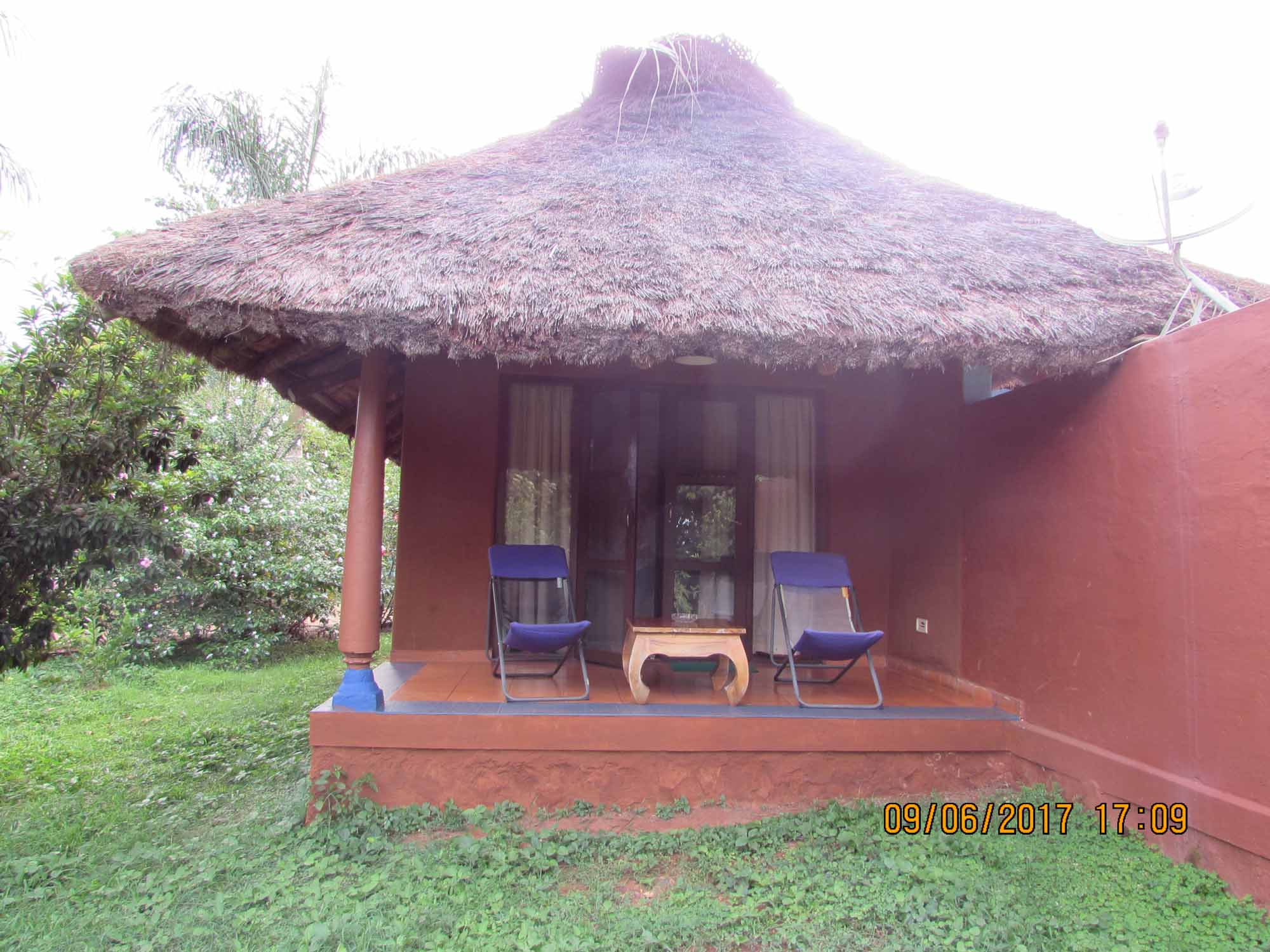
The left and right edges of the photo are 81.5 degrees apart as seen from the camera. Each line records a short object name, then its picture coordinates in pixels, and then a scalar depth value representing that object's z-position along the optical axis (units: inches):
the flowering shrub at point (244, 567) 283.6
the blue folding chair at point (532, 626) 135.9
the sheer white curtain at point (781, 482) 190.4
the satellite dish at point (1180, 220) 114.7
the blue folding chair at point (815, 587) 137.7
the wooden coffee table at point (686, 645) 135.6
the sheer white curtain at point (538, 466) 187.2
